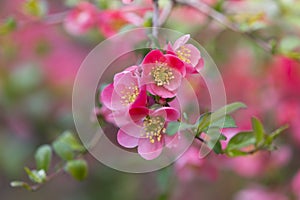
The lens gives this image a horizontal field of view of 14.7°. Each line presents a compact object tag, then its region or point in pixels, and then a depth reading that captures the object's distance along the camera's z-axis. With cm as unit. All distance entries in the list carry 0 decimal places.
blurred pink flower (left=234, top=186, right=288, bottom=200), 99
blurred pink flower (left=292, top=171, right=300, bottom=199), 95
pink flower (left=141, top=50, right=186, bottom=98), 63
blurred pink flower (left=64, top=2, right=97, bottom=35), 84
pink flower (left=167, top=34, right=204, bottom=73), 64
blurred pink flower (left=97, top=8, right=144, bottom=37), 82
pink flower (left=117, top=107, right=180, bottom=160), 64
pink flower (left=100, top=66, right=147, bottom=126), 63
